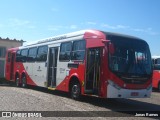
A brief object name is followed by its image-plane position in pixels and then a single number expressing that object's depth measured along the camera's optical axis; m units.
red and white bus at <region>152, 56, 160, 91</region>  17.10
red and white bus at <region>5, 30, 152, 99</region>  9.03
